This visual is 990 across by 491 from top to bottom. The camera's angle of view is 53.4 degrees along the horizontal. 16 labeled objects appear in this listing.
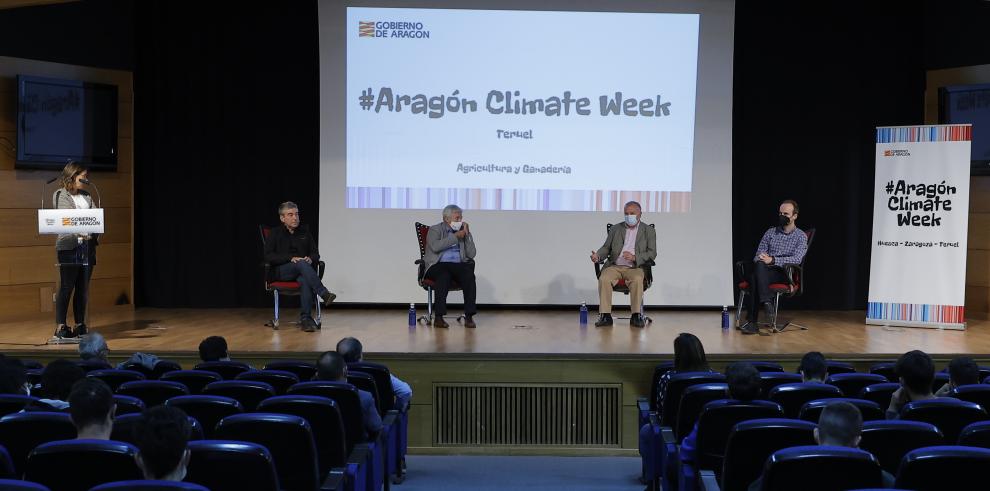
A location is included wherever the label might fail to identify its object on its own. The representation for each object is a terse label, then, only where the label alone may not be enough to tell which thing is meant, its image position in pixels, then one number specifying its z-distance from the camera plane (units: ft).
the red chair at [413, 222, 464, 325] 27.12
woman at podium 22.99
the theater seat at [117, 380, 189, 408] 13.07
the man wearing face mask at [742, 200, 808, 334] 26.00
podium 21.43
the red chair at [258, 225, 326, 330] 26.23
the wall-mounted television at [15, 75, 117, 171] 28.53
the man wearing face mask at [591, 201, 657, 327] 27.09
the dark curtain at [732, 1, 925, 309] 32.14
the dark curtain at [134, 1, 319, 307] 32.32
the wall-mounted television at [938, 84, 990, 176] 29.25
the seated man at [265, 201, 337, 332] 26.12
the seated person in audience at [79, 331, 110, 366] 17.56
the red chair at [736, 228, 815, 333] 26.09
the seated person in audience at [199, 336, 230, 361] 16.87
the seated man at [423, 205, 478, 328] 26.81
